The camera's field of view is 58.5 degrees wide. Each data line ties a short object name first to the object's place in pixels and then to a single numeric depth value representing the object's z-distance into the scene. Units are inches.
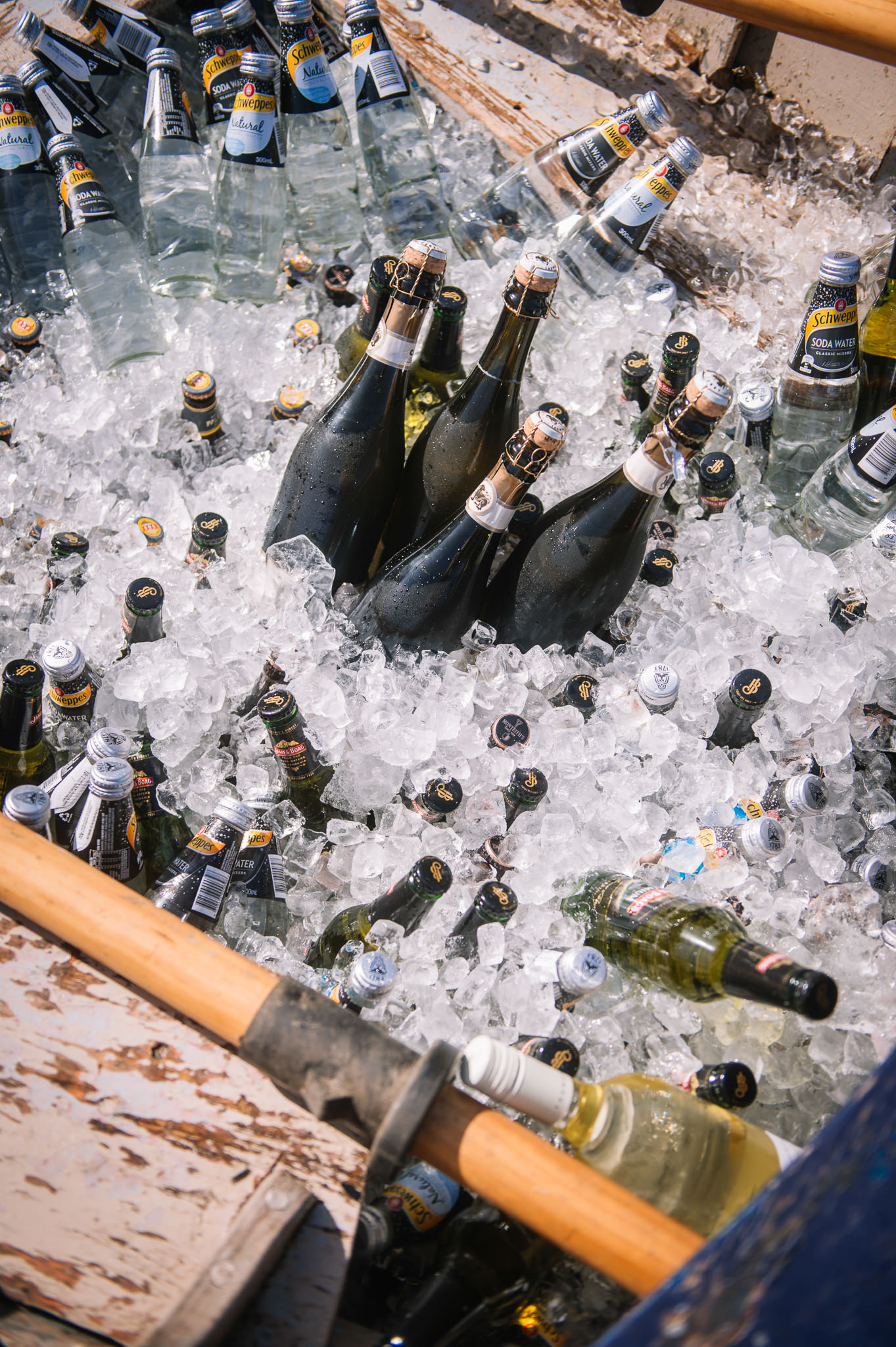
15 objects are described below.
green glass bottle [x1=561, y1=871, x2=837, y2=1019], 47.4
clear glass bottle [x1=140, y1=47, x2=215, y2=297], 95.4
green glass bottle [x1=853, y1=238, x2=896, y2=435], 88.4
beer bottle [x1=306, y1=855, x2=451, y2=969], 52.3
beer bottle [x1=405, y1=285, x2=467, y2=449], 76.3
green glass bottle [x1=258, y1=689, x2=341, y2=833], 59.6
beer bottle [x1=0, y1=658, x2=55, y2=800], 61.0
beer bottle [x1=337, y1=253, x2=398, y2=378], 72.9
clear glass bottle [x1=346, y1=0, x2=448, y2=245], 102.7
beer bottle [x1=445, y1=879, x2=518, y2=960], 53.8
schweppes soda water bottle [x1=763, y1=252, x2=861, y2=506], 79.4
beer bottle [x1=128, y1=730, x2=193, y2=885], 64.4
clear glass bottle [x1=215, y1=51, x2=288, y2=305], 89.0
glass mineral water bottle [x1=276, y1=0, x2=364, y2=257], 96.8
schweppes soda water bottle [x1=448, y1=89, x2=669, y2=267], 90.4
